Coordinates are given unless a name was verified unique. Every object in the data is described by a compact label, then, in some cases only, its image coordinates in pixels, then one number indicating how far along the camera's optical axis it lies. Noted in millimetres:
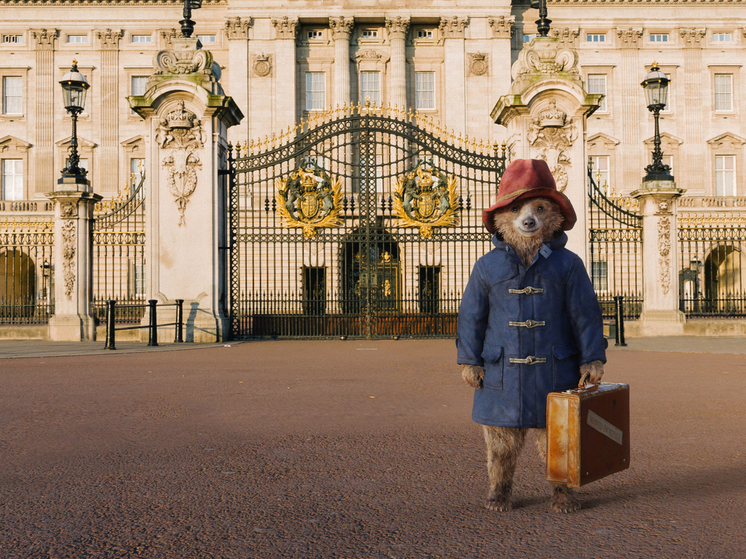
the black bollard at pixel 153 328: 12788
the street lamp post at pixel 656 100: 14211
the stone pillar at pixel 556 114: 13477
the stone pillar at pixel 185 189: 13430
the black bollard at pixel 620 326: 13164
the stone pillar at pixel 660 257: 14242
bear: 3477
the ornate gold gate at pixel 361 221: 14312
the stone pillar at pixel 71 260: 14039
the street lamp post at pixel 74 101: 14008
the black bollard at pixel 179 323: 13180
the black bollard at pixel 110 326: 12172
